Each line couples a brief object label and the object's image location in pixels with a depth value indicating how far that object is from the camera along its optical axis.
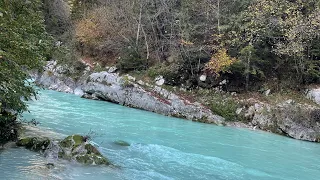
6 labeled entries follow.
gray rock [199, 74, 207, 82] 24.30
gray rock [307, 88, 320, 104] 20.80
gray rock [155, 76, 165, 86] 24.39
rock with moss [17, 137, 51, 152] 9.15
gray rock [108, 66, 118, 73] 28.10
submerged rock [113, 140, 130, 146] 11.40
